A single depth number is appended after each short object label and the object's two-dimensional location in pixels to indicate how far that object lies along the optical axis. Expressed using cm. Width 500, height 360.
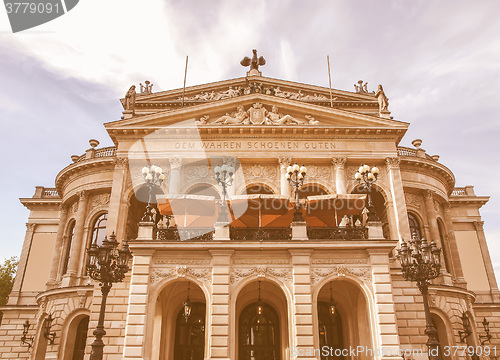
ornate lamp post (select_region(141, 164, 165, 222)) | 1957
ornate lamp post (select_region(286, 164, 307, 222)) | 1998
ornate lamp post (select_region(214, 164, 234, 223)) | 1983
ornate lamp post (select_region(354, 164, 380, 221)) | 1995
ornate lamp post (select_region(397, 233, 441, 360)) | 1597
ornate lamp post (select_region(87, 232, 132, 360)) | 1523
